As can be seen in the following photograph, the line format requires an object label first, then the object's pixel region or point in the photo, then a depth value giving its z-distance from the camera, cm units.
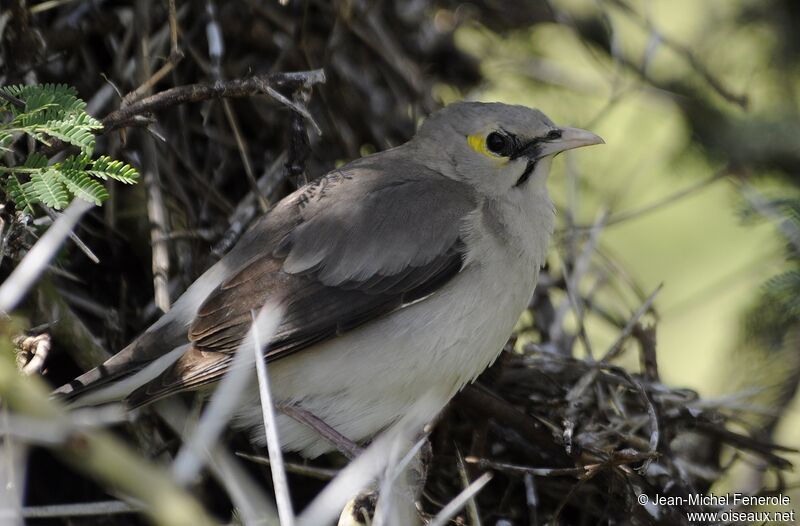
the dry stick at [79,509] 592
